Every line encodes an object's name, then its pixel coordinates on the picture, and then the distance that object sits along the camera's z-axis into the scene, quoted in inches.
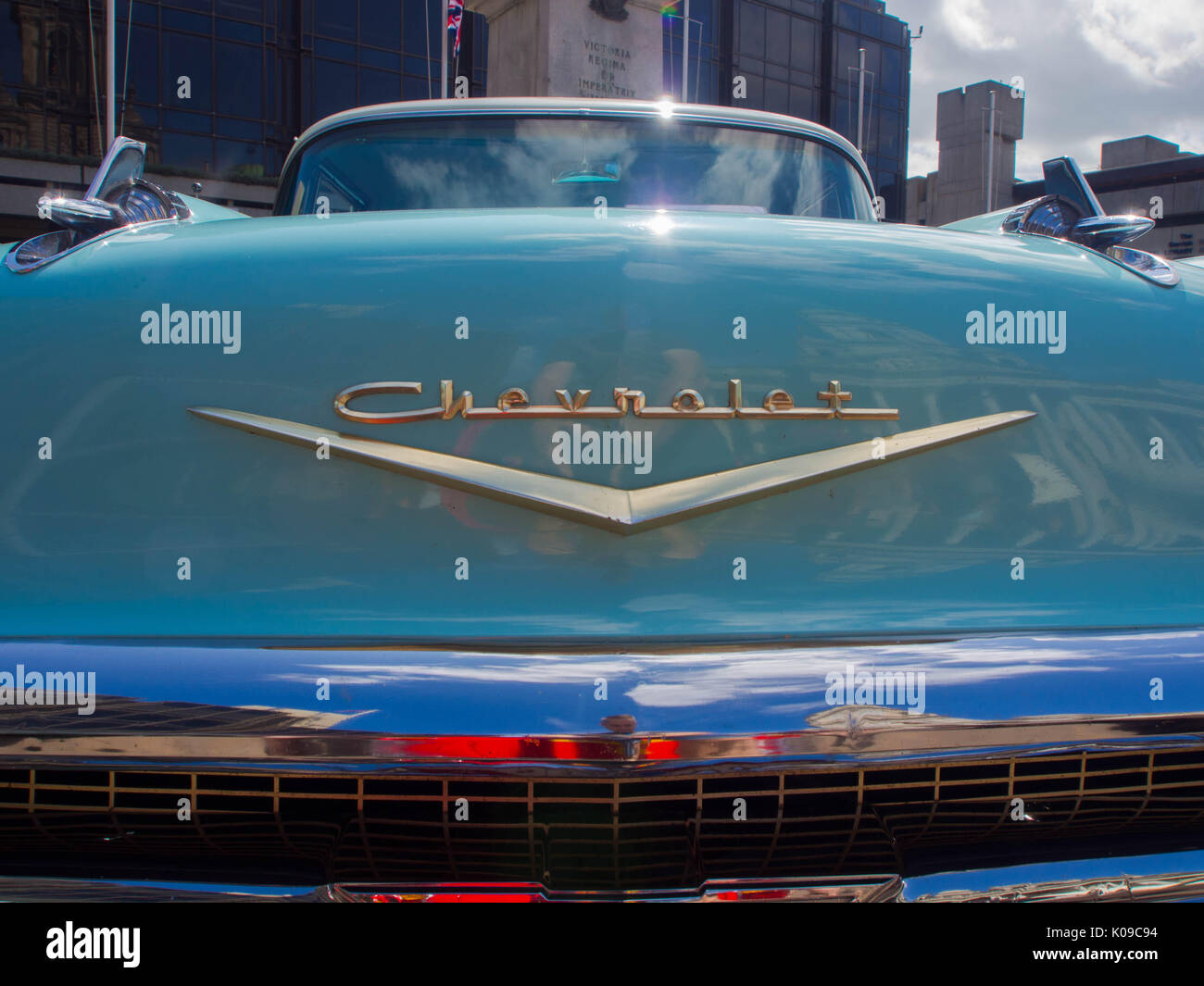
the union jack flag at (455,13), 472.1
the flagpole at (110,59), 510.9
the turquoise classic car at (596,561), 43.8
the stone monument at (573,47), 383.2
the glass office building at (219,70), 743.1
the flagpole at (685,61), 617.0
